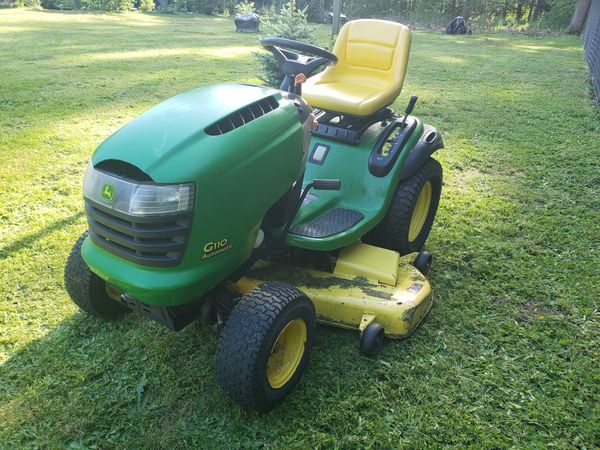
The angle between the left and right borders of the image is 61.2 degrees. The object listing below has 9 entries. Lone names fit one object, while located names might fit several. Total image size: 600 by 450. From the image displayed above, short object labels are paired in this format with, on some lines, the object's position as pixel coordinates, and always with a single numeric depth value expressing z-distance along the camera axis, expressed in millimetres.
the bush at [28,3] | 20688
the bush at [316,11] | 22062
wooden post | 6608
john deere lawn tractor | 1686
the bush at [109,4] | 20656
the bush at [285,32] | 5660
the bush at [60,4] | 20906
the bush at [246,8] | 17484
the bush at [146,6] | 22203
